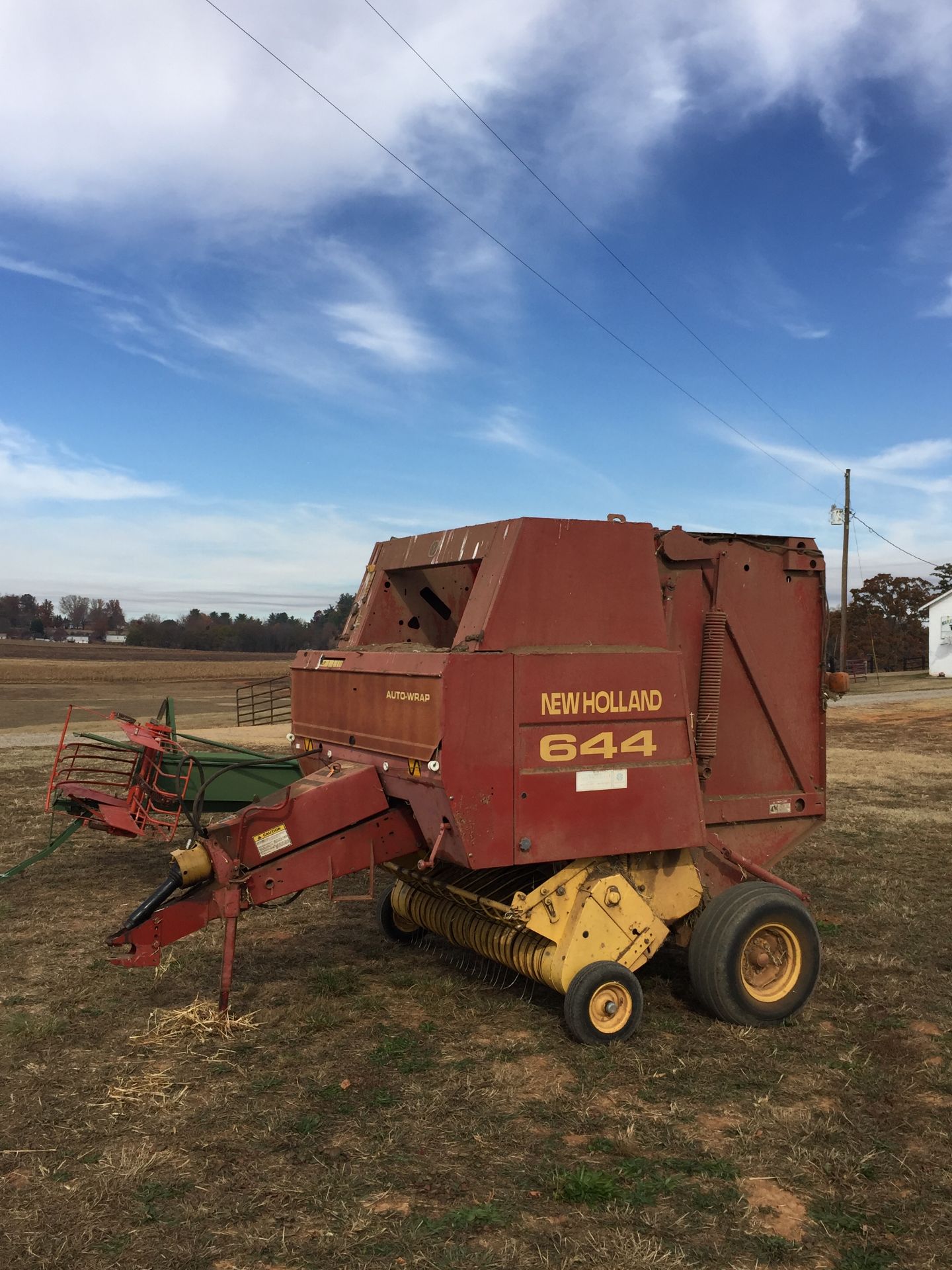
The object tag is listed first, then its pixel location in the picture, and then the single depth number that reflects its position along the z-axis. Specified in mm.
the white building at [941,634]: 45406
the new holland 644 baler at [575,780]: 4988
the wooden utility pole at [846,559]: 37850
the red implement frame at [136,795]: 7840
